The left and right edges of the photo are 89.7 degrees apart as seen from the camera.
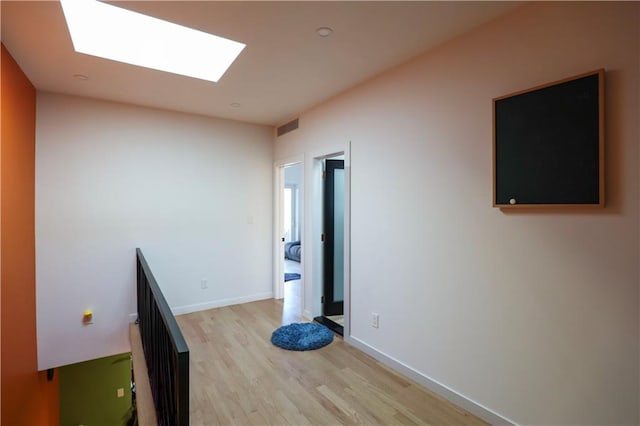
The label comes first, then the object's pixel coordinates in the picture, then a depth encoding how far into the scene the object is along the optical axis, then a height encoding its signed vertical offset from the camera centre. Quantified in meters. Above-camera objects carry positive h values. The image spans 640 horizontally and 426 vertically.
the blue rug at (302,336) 3.18 -1.28
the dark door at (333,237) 3.96 -0.28
